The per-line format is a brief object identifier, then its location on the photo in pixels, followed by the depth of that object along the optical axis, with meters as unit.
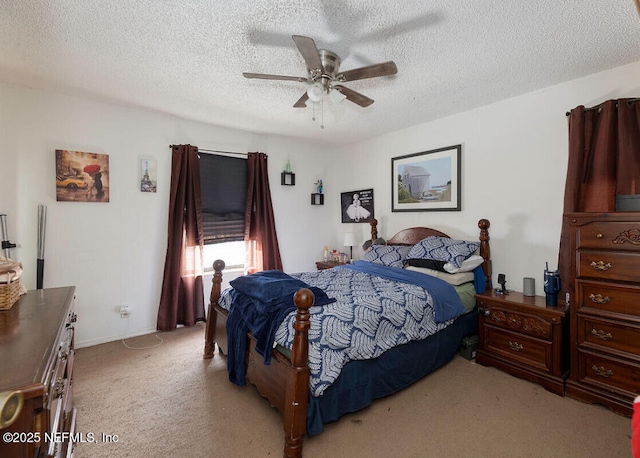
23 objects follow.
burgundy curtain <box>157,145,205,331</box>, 3.46
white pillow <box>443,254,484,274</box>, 2.87
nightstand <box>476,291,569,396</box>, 2.24
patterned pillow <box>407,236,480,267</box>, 2.92
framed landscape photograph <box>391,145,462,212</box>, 3.40
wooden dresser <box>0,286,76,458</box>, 0.81
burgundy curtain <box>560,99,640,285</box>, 2.21
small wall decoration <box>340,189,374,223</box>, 4.46
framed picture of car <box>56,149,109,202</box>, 2.92
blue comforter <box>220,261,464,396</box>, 1.79
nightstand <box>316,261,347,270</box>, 4.20
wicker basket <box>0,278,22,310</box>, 1.42
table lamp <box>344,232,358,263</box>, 4.29
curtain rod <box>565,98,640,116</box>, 2.21
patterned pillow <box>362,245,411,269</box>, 3.41
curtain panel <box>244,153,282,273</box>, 4.06
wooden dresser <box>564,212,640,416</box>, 1.88
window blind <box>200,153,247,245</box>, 3.79
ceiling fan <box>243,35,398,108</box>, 1.82
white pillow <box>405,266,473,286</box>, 2.81
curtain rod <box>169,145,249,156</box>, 3.75
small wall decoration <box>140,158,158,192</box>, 3.37
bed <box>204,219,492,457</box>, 1.67
